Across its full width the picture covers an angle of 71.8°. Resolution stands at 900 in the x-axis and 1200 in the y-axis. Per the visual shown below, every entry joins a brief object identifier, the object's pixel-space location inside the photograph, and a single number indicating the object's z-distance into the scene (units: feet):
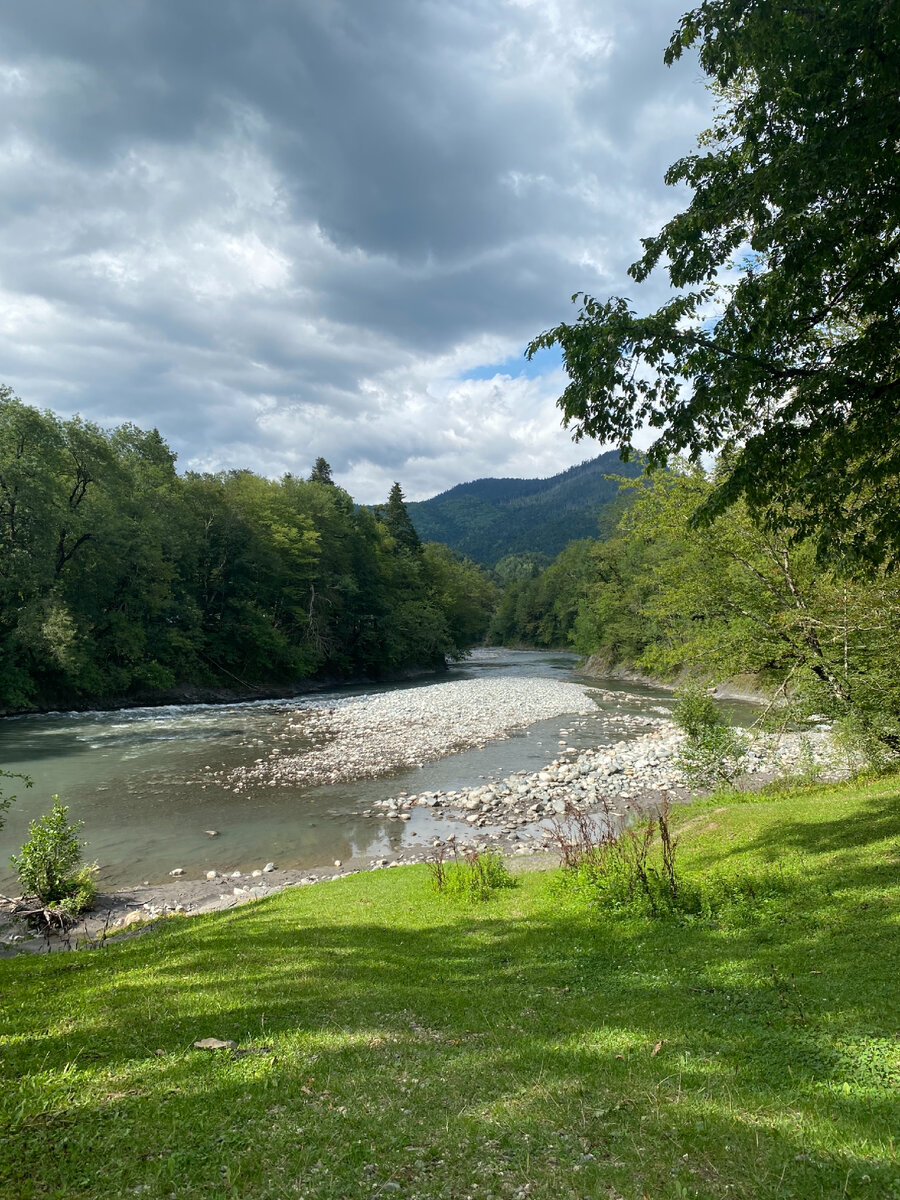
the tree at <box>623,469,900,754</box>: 39.91
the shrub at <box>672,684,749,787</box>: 54.65
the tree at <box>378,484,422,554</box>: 277.03
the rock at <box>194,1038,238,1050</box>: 15.48
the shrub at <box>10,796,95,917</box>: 36.60
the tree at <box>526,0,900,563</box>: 18.63
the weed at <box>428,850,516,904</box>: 34.24
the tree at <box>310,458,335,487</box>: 282.15
